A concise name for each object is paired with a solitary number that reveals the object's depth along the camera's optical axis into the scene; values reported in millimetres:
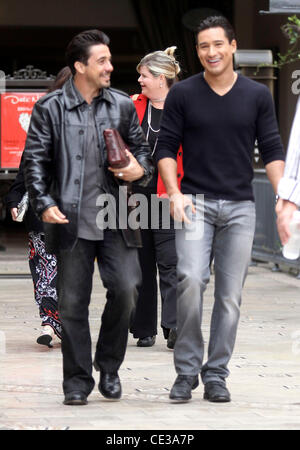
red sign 18383
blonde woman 10412
